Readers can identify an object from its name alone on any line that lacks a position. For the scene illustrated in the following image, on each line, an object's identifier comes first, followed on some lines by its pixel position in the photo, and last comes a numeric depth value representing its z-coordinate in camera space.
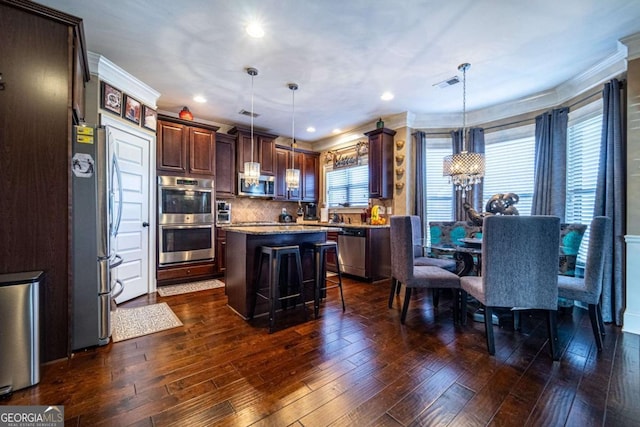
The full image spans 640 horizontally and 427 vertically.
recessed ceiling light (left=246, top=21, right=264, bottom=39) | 2.29
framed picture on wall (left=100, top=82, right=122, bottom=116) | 2.98
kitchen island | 2.74
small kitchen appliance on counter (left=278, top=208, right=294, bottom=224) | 5.75
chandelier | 3.10
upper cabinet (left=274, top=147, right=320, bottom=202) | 5.51
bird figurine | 2.85
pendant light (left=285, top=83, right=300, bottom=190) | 3.49
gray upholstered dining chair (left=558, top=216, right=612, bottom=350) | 2.12
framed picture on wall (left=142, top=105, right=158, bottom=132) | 3.57
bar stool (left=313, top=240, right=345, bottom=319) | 2.87
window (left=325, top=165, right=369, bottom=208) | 5.23
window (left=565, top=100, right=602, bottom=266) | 3.04
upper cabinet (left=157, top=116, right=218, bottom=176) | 3.91
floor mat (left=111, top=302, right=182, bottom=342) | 2.41
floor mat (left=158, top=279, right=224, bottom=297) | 3.62
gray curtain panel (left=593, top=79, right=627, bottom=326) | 2.61
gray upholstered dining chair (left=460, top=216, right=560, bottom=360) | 1.97
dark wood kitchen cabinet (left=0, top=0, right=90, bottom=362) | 1.78
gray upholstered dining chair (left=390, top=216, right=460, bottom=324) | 2.62
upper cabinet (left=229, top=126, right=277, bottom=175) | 4.81
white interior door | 3.25
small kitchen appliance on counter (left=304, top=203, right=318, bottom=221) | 6.05
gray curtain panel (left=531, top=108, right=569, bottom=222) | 3.30
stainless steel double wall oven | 3.88
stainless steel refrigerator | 2.04
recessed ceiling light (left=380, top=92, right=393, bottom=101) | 3.72
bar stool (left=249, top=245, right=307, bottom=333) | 2.49
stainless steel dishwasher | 4.29
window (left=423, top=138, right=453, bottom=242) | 4.45
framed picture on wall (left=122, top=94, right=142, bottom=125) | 3.26
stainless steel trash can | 1.58
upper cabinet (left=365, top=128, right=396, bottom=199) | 4.56
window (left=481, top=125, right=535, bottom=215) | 3.74
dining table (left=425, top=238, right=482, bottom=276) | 2.63
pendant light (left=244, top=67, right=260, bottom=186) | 3.21
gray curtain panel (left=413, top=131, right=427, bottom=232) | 4.42
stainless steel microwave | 4.85
